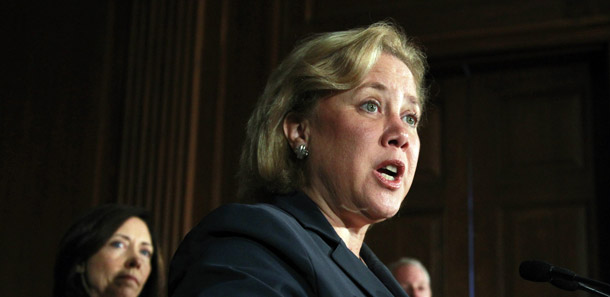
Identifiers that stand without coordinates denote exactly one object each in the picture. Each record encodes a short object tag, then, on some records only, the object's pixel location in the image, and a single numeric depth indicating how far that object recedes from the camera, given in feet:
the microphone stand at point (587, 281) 4.91
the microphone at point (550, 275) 5.11
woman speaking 4.52
